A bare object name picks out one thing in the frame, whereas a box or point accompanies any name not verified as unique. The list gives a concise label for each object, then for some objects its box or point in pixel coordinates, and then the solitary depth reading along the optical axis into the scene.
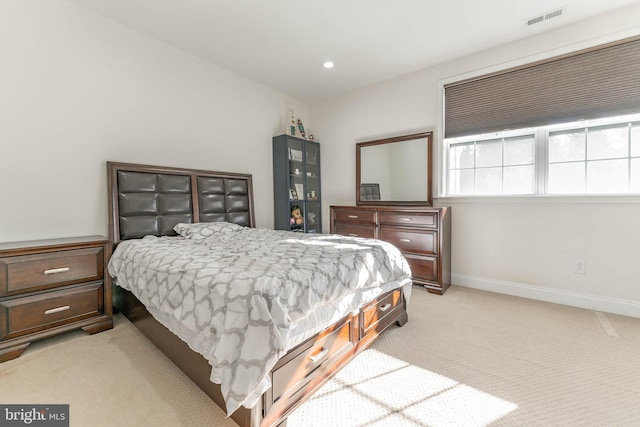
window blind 2.40
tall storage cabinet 3.95
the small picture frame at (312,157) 4.39
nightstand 1.75
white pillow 2.65
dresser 2.99
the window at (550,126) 2.44
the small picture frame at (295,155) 4.06
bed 1.11
